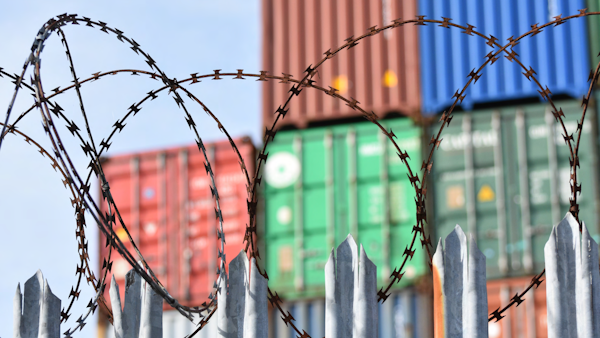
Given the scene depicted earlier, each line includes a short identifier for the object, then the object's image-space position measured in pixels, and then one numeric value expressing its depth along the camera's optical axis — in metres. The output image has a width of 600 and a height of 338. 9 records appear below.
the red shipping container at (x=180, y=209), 31.48
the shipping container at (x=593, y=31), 30.11
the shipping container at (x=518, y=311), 26.39
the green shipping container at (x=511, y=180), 27.86
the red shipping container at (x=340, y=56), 32.44
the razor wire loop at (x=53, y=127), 5.89
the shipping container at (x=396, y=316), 27.67
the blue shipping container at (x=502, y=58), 30.34
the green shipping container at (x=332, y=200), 30.00
